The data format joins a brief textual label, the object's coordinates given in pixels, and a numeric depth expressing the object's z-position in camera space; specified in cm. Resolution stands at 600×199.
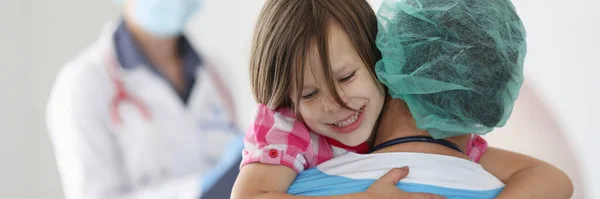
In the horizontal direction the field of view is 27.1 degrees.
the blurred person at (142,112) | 349
